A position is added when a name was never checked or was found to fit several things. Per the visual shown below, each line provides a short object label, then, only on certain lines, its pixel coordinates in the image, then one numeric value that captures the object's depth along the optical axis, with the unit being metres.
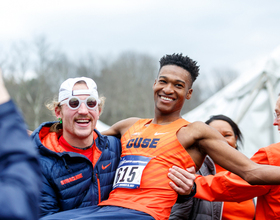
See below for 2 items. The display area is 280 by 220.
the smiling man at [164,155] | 2.22
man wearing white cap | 2.49
